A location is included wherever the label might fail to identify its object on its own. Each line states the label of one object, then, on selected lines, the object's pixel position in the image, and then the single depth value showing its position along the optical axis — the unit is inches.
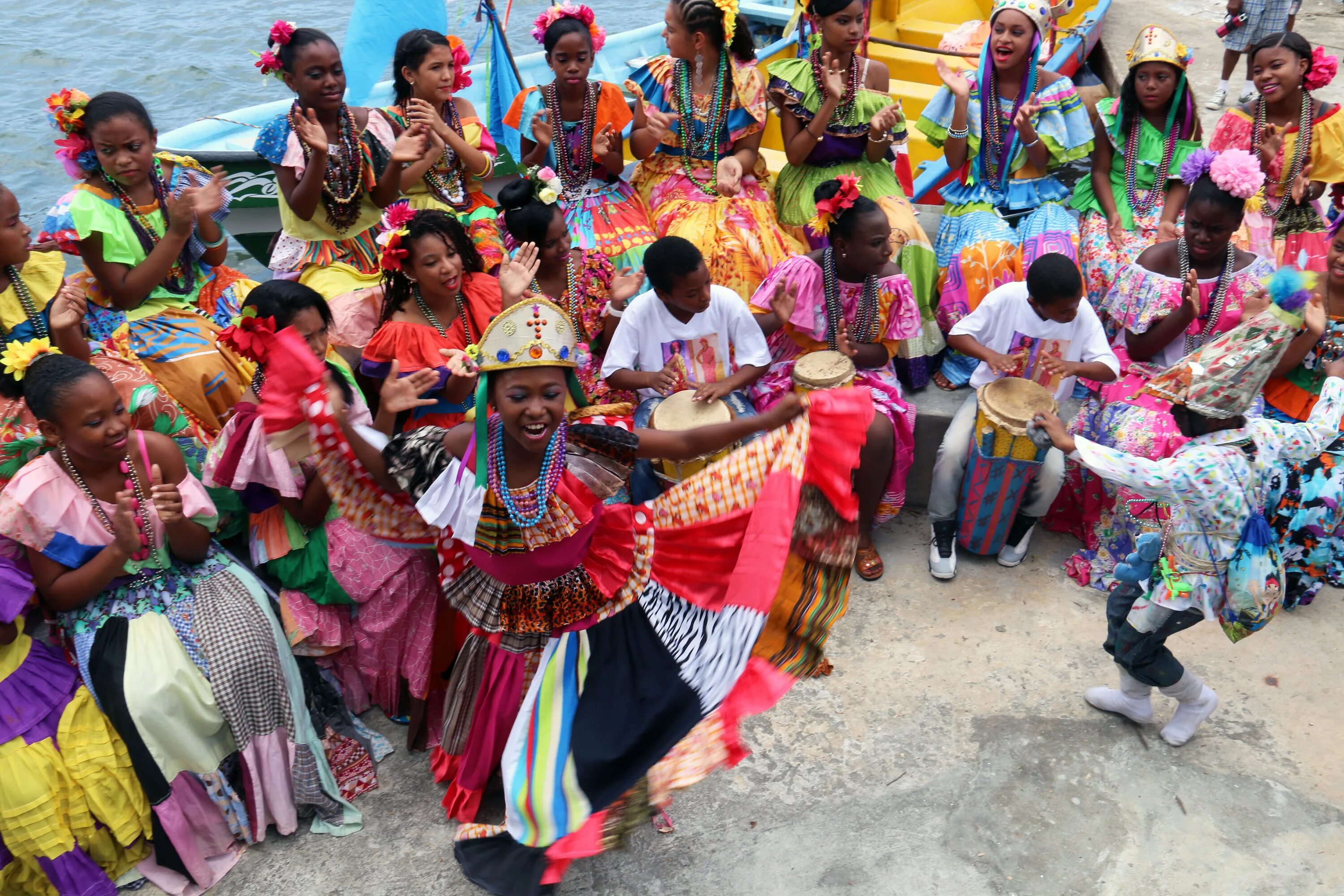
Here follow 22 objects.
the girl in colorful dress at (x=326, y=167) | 192.9
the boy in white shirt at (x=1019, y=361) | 185.6
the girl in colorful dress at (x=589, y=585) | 122.5
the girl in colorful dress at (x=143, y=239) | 172.9
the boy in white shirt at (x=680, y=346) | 183.2
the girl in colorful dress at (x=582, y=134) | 218.5
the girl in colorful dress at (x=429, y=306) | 163.2
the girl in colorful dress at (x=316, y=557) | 150.1
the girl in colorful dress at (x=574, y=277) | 189.9
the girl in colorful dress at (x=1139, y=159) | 218.4
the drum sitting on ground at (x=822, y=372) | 184.2
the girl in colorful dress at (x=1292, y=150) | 214.7
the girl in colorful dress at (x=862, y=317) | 186.5
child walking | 135.1
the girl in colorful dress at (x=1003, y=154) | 215.2
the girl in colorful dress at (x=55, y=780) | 131.1
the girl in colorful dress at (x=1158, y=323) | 182.5
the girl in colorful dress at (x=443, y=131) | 208.8
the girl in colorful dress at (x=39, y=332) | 146.9
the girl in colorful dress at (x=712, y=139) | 217.5
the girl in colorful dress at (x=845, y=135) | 211.9
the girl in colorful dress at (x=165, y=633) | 134.7
